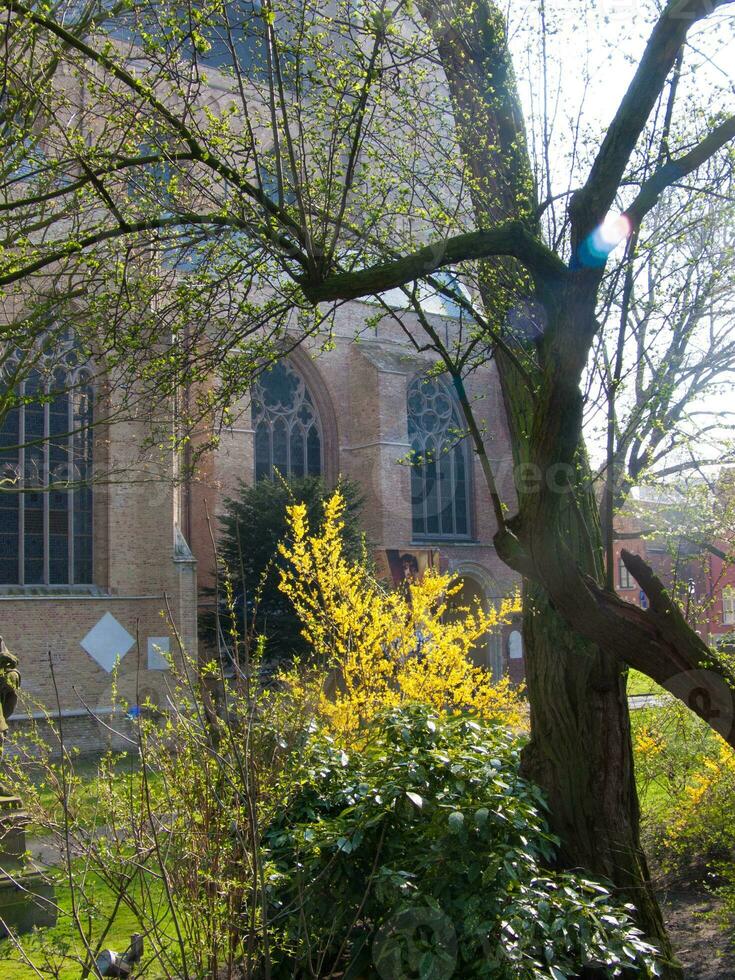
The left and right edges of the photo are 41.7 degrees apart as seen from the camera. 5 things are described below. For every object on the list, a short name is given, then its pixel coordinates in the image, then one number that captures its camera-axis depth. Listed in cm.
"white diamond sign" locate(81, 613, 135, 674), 1447
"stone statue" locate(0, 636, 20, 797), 823
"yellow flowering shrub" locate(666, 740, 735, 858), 686
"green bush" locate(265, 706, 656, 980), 412
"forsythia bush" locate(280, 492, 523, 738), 784
